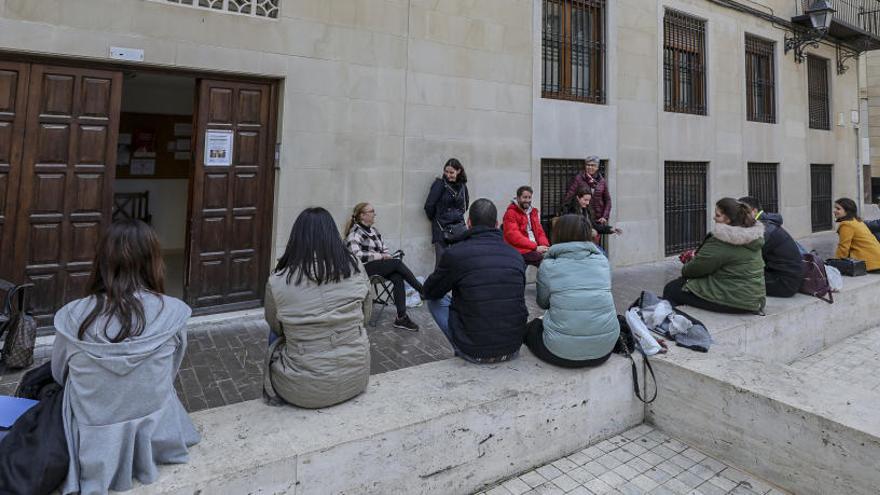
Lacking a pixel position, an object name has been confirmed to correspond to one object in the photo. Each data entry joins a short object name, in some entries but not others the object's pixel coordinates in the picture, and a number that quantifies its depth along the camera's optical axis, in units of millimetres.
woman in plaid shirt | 5598
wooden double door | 5000
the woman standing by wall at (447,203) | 7016
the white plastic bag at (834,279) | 6284
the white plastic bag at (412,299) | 6484
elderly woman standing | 8219
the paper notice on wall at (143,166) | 9703
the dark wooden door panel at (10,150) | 4945
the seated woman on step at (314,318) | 2838
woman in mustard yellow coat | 7160
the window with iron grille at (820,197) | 13695
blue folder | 2311
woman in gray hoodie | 2148
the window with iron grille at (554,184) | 8703
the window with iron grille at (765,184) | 12094
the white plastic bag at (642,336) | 3959
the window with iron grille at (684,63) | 10359
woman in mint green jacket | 3506
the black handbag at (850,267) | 7066
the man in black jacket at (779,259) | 5814
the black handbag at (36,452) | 2045
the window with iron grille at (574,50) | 8688
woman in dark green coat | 4859
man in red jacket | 6922
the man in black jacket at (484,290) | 3498
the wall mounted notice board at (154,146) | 9539
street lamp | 11797
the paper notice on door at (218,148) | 5871
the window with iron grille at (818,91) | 13805
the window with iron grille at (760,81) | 12016
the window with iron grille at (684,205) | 10344
